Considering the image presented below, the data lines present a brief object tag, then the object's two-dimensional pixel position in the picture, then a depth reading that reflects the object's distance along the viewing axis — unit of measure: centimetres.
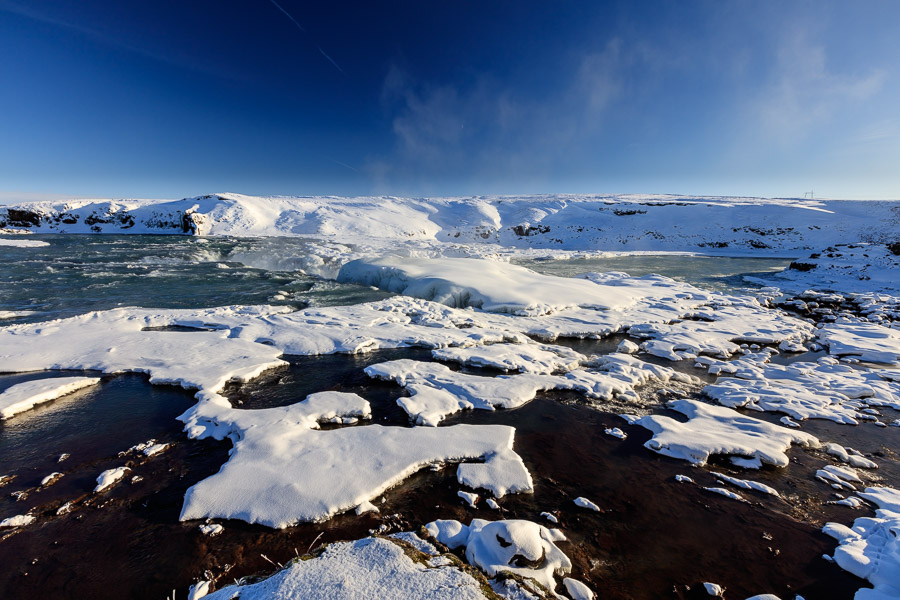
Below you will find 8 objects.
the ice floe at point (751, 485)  402
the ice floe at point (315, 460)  358
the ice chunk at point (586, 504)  373
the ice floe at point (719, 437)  458
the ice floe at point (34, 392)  525
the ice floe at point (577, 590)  277
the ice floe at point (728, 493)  392
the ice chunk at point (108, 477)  389
